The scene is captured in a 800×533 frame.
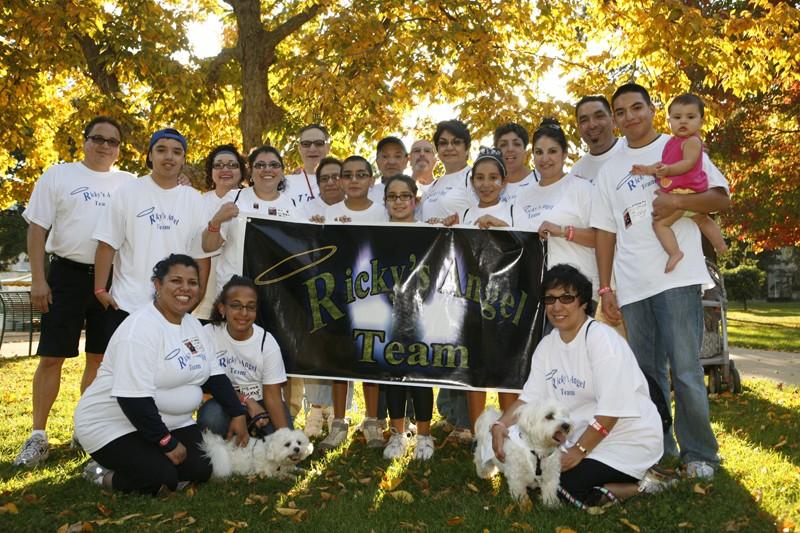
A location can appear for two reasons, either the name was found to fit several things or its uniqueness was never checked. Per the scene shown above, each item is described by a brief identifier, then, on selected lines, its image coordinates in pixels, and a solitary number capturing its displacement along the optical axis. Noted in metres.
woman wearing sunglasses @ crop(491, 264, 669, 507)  4.30
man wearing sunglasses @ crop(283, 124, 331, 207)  6.76
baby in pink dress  4.69
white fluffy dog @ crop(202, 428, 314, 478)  5.04
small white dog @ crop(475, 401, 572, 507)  4.21
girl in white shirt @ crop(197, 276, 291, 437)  5.50
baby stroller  8.40
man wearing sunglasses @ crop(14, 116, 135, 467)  5.82
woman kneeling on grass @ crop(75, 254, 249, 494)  4.61
